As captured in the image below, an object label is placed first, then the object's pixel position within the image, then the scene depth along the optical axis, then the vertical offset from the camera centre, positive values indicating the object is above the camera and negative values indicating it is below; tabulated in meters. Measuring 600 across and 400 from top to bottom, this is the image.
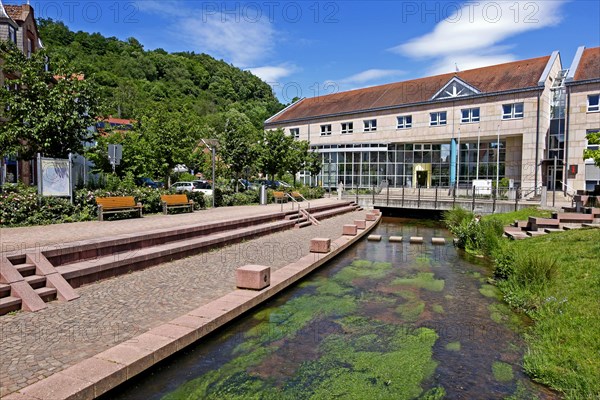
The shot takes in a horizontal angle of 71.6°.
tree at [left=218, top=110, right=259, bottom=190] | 28.70 +2.20
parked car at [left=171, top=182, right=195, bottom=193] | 35.38 -0.46
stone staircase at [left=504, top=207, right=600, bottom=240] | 15.23 -1.63
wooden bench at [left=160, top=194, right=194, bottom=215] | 18.91 -1.02
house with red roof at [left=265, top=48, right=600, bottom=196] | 35.06 +5.38
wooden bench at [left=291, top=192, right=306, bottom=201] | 30.23 -1.16
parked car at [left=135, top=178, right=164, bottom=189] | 27.56 -0.11
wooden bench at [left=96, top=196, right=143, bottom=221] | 15.54 -1.01
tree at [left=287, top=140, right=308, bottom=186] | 35.57 +2.15
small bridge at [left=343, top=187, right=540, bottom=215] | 27.38 -1.39
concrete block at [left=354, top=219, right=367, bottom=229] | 19.52 -2.04
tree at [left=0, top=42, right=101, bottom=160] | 15.64 +2.73
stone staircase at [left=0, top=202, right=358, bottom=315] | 7.23 -1.83
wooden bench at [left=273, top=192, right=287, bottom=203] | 27.90 -1.08
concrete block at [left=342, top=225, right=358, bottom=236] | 17.22 -2.06
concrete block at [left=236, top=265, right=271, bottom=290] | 8.48 -2.01
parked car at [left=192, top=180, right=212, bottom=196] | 35.47 -0.47
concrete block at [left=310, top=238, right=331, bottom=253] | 12.89 -2.03
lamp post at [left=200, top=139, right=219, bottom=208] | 23.23 +1.39
